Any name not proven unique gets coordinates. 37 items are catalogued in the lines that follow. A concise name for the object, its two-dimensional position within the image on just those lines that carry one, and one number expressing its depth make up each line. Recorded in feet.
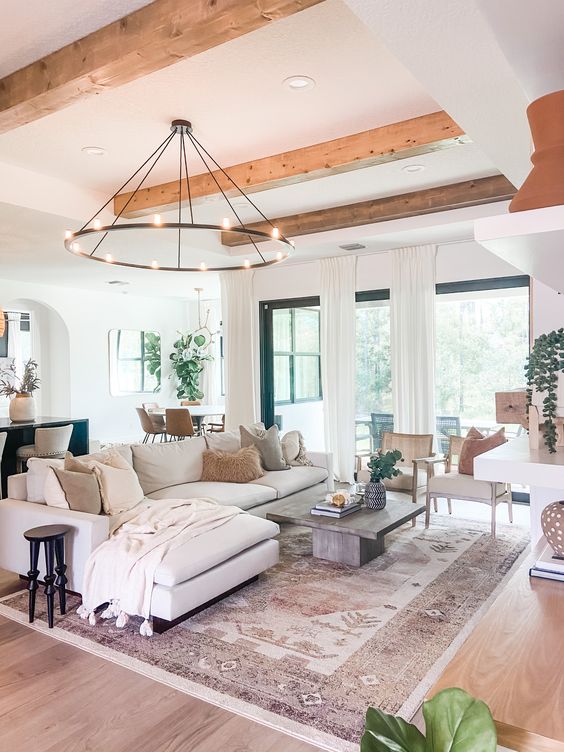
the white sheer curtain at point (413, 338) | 21.07
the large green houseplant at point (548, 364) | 5.57
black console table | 20.61
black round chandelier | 12.57
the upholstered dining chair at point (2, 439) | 18.21
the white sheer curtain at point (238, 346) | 26.32
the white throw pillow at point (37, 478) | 12.72
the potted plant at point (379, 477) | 14.96
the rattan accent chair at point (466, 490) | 15.61
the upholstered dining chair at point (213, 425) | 31.71
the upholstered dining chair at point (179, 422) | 27.84
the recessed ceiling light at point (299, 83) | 10.61
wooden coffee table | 13.30
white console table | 4.31
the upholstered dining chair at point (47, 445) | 19.72
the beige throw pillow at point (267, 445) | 18.52
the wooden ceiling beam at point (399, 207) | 16.68
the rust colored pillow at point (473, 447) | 16.35
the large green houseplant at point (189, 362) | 37.11
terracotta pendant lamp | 3.53
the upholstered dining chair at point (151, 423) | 30.04
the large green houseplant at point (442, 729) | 3.13
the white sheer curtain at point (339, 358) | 23.24
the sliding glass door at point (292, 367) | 25.35
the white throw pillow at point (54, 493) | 12.27
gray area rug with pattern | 8.32
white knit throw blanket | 10.44
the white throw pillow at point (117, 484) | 12.97
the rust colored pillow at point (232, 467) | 17.11
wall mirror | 34.55
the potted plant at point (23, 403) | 21.43
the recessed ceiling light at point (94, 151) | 13.76
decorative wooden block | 8.10
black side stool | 10.91
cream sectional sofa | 10.52
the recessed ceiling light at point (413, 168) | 15.31
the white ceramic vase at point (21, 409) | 21.42
